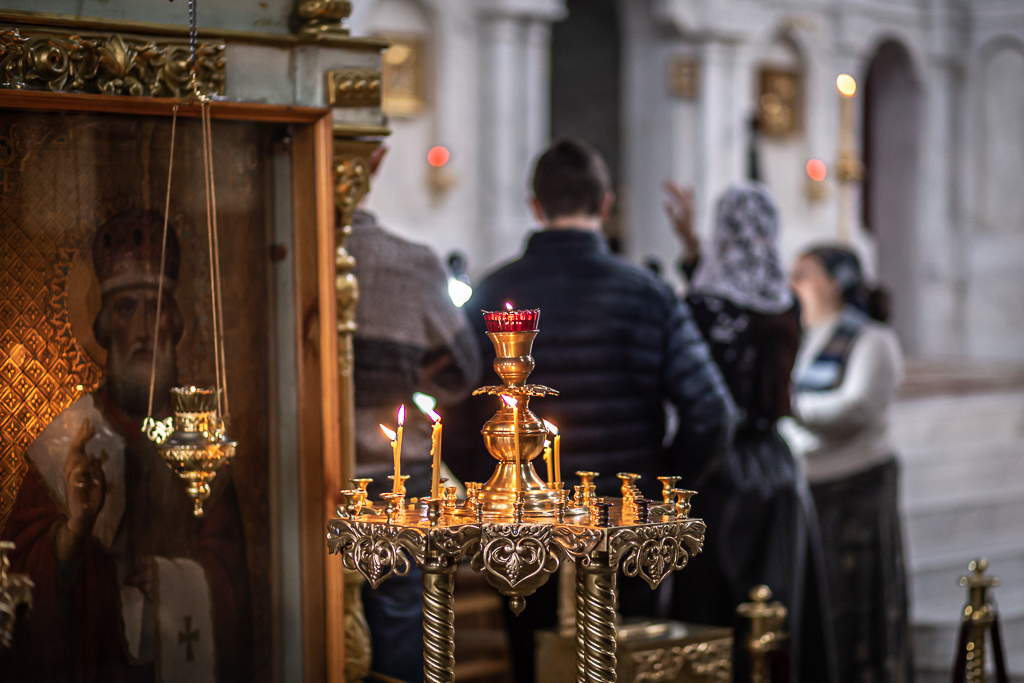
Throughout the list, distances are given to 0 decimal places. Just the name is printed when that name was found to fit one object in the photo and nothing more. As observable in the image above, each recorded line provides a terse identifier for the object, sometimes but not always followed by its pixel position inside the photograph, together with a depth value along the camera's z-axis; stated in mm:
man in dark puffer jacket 5858
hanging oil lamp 4068
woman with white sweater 7916
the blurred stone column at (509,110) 14437
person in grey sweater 5436
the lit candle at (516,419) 3607
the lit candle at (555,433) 3707
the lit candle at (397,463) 3571
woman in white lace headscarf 6942
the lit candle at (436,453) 3613
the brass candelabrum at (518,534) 3420
